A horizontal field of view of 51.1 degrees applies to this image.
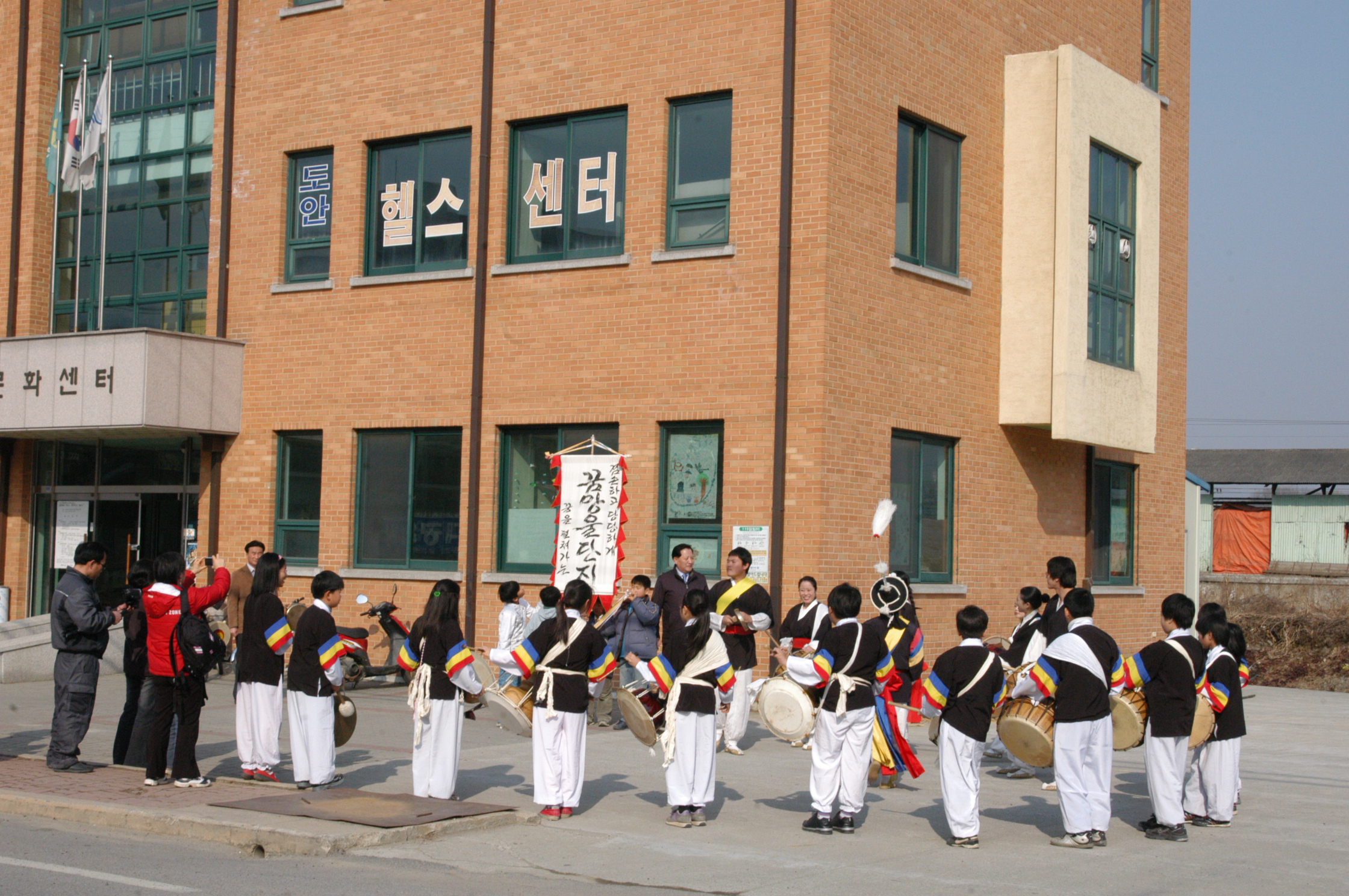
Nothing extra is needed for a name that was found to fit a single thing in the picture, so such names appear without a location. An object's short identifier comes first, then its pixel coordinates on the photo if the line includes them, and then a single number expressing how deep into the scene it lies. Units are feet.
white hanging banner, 54.34
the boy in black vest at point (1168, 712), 32.91
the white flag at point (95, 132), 69.97
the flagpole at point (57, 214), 76.79
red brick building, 56.70
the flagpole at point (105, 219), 68.74
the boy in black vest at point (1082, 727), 31.48
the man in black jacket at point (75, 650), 37.45
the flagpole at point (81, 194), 69.97
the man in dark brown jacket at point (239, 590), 56.65
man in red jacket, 35.50
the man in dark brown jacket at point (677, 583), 47.85
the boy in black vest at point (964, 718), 31.50
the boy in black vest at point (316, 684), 35.09
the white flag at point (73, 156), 70.54
